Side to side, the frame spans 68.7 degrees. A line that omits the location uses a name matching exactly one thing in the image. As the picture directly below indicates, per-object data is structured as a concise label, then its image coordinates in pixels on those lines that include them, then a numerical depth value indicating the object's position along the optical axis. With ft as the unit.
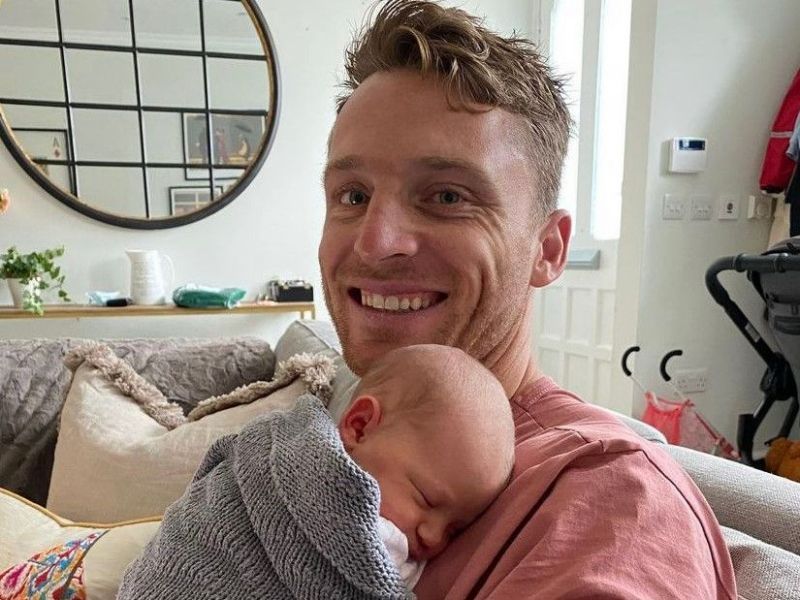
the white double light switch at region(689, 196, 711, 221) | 9.18
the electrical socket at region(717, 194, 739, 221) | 9.32
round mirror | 9.42
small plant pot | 8.96
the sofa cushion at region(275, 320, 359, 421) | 3.95
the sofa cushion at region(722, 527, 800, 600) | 2.03
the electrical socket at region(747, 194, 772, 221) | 9.43
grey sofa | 2.73
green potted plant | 8.92
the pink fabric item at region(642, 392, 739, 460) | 8.60
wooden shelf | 9.07
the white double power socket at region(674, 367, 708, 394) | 9.57
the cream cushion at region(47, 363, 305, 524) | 3.98
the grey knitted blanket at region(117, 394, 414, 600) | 1.73
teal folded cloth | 9.39
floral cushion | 2.84
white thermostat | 8.88
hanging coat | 8.99
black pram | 6.79
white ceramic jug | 9.47
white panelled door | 10.49
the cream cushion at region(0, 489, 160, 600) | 2.88
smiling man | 2.43
